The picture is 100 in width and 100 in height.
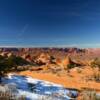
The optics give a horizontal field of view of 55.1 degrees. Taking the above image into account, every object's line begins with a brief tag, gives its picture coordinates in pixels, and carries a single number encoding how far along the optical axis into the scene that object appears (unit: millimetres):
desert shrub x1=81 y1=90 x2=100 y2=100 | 4431
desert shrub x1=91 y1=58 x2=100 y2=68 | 13055
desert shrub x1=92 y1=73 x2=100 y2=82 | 8782
